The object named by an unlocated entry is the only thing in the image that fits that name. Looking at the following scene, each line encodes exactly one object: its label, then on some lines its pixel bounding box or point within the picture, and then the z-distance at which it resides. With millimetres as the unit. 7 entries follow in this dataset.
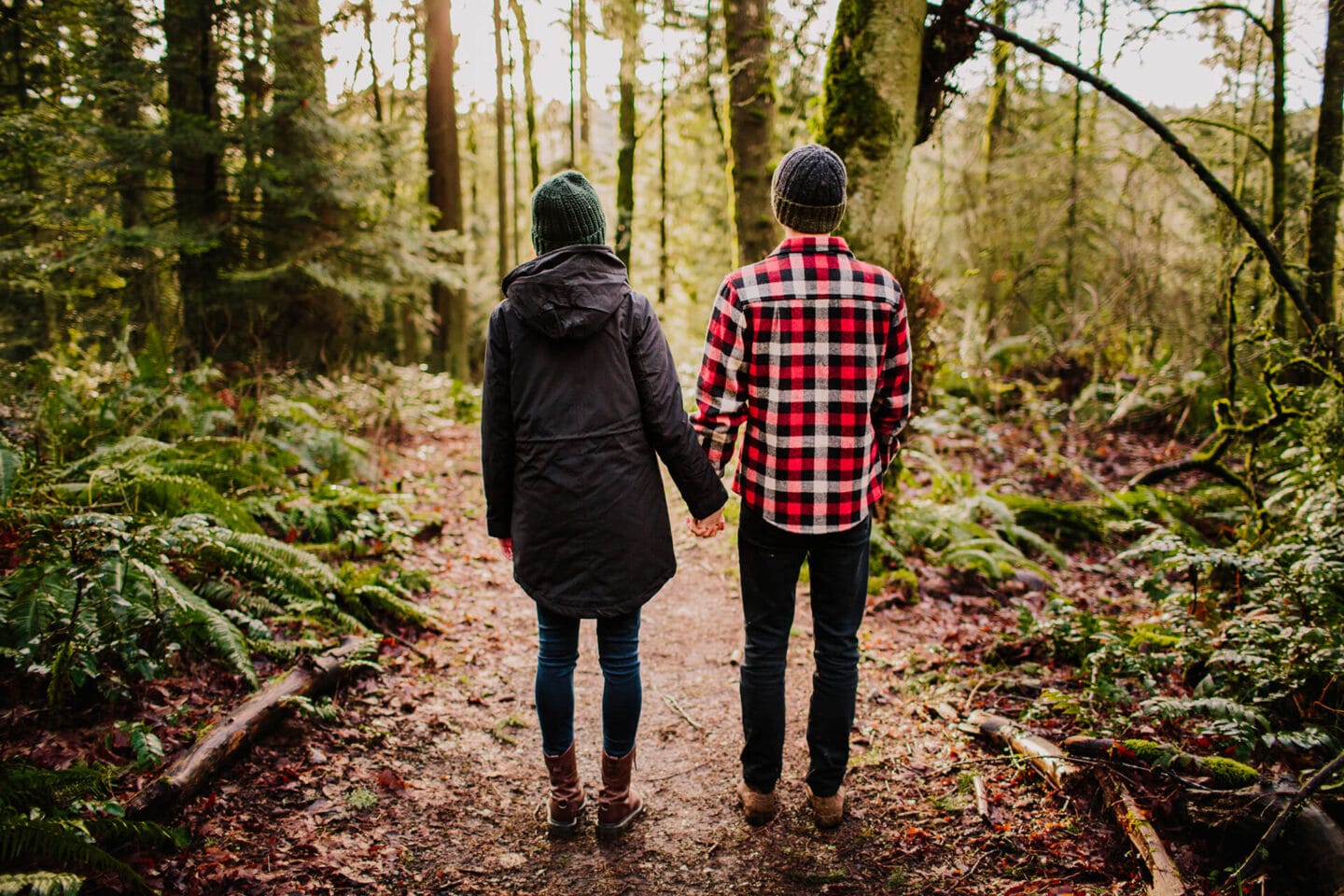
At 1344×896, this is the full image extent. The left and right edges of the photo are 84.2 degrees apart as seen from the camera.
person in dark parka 2652
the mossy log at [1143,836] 2324
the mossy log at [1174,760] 2623
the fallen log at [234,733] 2705
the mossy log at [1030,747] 2943
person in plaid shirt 2680
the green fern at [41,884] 2027
